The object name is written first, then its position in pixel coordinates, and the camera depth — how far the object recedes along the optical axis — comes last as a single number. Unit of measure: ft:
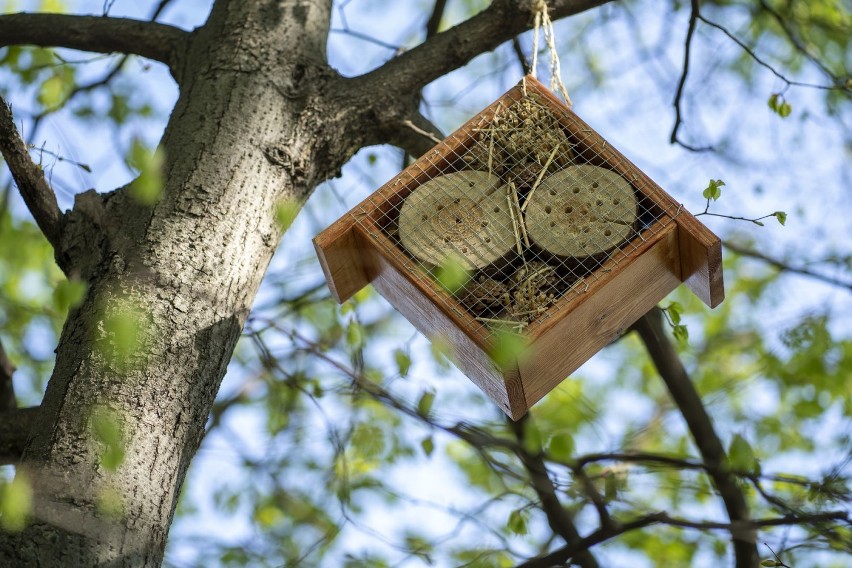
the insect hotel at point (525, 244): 12.44
